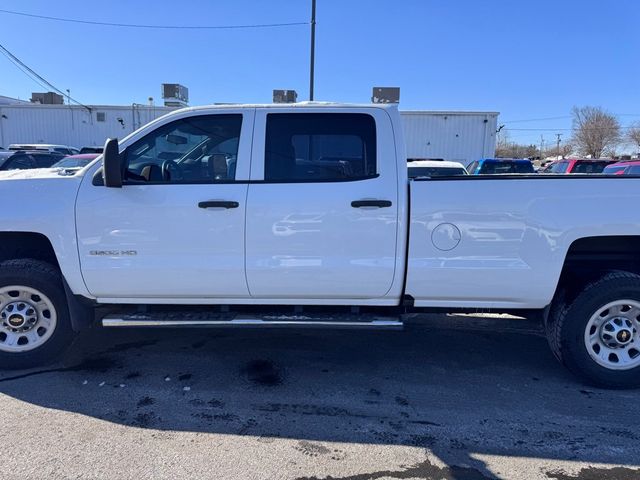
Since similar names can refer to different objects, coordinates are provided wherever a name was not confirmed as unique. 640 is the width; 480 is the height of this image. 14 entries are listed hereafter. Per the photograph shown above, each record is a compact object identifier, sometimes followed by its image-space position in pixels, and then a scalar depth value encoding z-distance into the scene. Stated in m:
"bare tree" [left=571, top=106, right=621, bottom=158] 76.00
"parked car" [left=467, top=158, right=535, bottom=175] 12.34
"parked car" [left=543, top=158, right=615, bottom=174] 17.52
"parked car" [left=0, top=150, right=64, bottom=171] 10.88
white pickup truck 3.56
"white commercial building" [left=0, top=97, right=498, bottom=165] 22.75
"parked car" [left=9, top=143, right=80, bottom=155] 19.31
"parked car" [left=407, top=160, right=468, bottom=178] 9.67
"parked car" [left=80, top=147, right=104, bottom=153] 18.20
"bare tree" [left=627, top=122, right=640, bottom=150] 74.85
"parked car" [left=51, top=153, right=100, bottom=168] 11.56
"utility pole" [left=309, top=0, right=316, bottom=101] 14.25
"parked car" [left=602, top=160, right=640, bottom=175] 13.24
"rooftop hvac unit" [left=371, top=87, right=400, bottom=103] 17.84
